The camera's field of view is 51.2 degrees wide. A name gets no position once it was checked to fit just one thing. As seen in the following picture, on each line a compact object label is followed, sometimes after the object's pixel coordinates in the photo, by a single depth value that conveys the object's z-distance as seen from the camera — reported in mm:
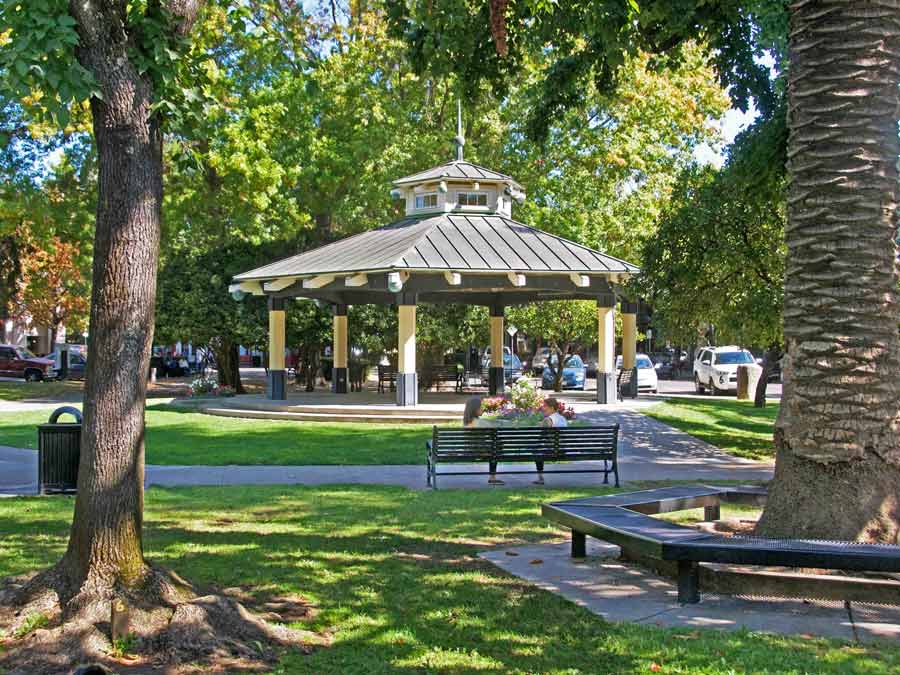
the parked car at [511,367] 36897
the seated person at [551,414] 14305
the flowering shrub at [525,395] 14570
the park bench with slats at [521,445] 12414
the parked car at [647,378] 38031
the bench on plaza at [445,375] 30797
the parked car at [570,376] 38219
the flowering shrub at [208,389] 30750
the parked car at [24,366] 43250
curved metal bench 5676
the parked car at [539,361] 49491
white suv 38875
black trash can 11125
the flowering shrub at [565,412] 15034
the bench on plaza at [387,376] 31281
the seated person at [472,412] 15062
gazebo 22703
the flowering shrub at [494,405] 14867
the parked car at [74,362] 43441
